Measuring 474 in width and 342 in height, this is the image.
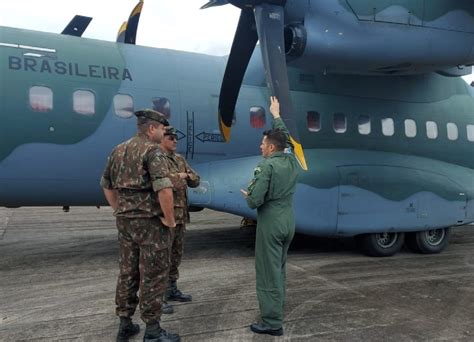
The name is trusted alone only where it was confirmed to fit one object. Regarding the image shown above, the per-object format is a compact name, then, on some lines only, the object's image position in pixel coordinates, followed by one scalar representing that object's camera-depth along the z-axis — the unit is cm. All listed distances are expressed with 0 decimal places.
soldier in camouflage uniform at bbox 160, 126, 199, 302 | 490
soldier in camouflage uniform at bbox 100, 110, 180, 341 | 376
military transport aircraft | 665
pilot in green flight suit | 426
